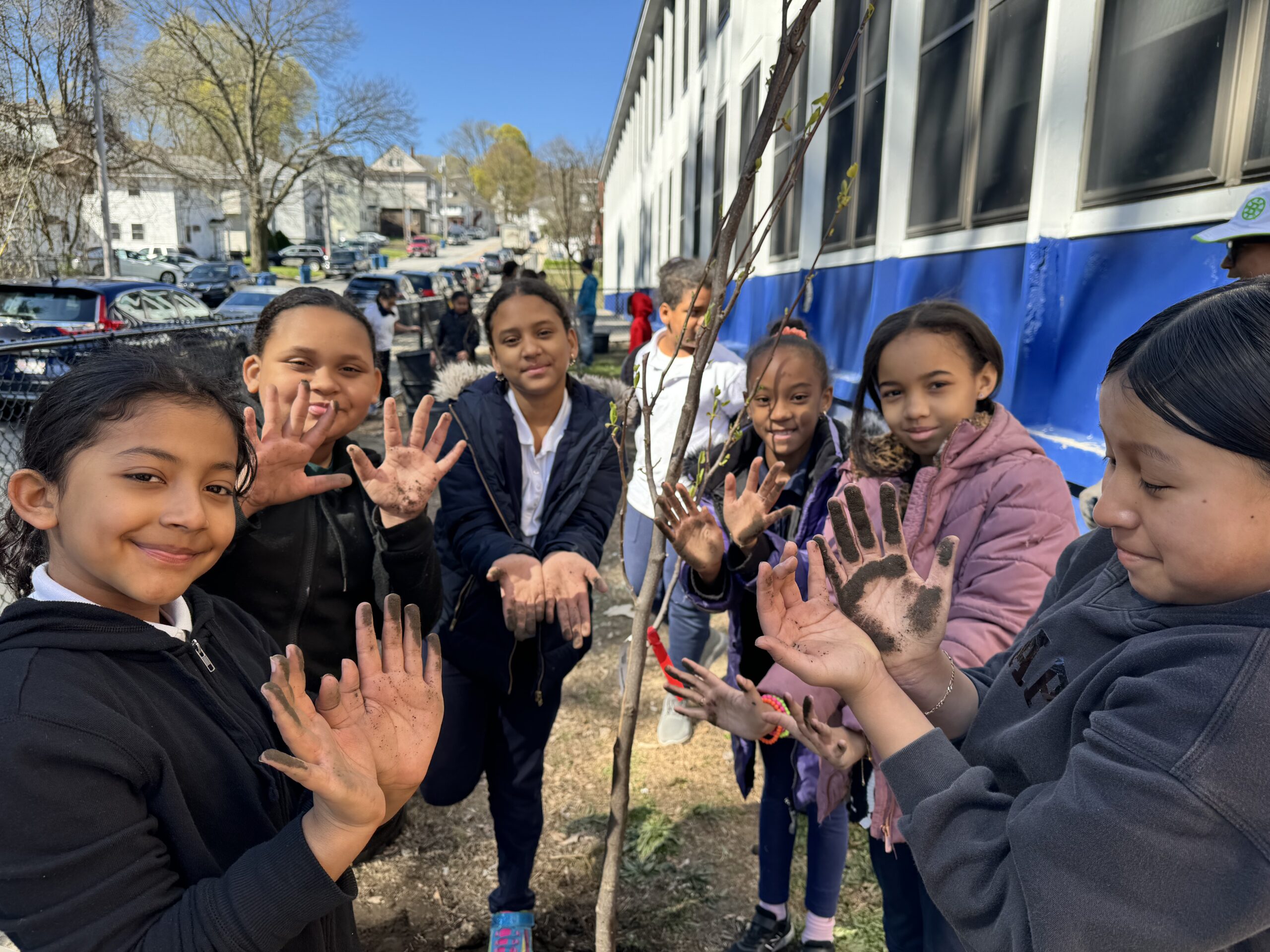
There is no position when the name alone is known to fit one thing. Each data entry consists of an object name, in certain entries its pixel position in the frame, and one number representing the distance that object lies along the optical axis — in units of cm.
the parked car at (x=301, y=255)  4756
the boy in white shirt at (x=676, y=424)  368
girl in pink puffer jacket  168
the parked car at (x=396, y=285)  1658
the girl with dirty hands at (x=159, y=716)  100
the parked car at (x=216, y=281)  2569
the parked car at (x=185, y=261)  3185
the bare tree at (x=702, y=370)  129
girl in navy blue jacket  233
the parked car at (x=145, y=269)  2741
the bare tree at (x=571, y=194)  2844
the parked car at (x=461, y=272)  3226
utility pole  1032
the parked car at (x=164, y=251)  3666
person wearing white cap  205
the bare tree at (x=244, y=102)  2858
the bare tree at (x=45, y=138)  788
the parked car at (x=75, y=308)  849
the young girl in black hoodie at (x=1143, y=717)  77
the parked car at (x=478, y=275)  3280
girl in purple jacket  178
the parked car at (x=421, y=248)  6725
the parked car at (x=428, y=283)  2798
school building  296
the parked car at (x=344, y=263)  4591
